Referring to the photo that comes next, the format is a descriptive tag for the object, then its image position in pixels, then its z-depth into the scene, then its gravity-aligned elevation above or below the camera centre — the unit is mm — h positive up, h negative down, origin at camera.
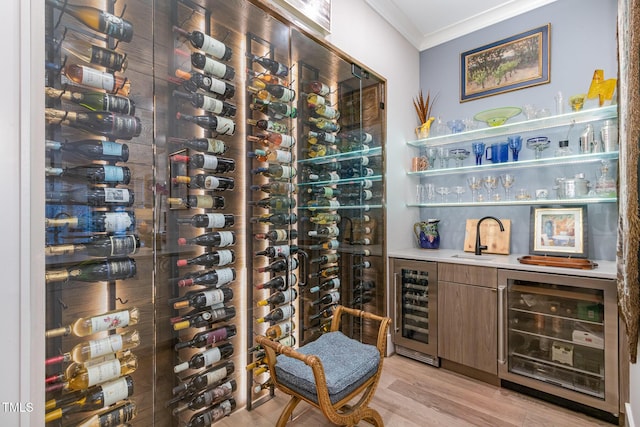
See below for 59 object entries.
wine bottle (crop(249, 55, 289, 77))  1729 +882
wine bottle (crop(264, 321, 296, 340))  1785 -718
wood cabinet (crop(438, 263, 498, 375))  2150 -784
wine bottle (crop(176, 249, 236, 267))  1434 -229
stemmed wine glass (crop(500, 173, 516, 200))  2533 +260
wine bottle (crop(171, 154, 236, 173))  1415 +254
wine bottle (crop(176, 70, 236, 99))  1408 +635
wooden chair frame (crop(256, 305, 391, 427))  1319 -878
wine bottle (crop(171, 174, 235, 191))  1401 +157
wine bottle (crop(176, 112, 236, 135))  1438 +455
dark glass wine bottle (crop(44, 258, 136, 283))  1048 -216
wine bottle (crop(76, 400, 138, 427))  1117 -785
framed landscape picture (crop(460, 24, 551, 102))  2504 +1320
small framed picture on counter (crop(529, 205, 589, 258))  2209 -151
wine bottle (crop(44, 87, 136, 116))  1055 +428
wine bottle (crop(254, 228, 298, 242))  1777 -136
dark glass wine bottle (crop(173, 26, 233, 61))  1410 +829
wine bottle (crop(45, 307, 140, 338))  1062 -416
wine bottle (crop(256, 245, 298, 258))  1789 -233
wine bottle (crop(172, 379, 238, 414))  1419 -912
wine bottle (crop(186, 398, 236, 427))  1426 -996
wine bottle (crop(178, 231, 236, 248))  1440 -130
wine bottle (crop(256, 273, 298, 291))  1777 -427
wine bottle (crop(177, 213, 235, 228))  1432 -35
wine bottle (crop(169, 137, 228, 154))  1419 +340
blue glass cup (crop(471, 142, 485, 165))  2658 +552
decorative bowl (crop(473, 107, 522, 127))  2511 +837
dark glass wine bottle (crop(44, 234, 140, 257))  1054 -124
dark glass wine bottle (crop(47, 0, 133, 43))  1073 +733
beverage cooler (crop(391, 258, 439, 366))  2428 -830
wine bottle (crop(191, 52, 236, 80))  1431 +730
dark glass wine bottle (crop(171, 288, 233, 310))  1404 -415
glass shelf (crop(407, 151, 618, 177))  2164 +397
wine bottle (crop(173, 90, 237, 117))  1420 +548
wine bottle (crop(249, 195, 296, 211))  1772 +63
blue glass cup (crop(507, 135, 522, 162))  2484 +557
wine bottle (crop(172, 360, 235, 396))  1409 -820
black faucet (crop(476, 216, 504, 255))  2607 -223
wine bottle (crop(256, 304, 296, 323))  1778 -623
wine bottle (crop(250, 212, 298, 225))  1770 -36
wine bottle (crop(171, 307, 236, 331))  1392 -515
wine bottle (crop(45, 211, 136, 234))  1066 -31
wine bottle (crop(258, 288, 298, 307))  1769 -520
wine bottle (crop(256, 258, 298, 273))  1783 -329
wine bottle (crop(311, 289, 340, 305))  2154 -631
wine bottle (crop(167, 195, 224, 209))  1385 +58
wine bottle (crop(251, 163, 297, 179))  1763 +254
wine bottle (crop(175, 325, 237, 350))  1437 -624
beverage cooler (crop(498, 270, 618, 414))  1761 -818
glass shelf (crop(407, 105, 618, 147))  2146 +709
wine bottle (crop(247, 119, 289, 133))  1740 +526
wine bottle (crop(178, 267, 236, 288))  1428 -322
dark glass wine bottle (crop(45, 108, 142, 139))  1053 +347
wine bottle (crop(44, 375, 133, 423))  1052 -692
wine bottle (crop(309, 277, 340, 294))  2119 -537
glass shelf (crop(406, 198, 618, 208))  2107 +75
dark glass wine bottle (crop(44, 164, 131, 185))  1061 +152
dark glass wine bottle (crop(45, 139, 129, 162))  1059 +243
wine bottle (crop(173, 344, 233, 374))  1403 -716
